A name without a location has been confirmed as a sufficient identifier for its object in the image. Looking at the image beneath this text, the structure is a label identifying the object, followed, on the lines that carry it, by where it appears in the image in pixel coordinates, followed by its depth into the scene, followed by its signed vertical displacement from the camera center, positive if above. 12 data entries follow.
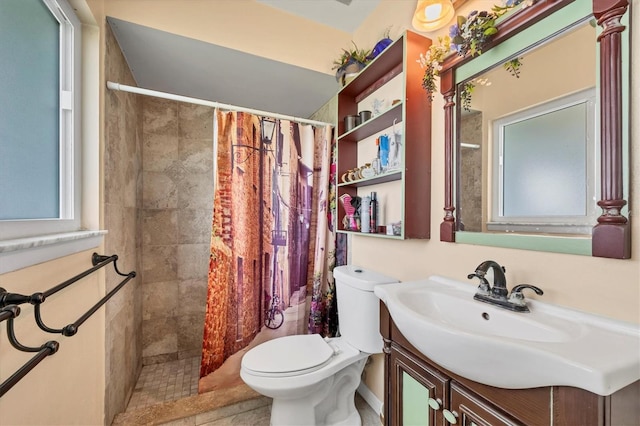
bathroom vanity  0.49 -0.49
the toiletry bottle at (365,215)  1.46 -0.01
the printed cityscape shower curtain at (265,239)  1.66 -0.19
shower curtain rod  1.32 +0.68
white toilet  1.22 -0.76
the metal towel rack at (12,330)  0.53 -0.27
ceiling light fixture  1.05 +0.84
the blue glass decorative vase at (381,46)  1.39 +0.93
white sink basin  0.48 -0.31
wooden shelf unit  1.16 +0.35
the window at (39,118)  0.76 +0.34
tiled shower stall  1.92 -0.11
